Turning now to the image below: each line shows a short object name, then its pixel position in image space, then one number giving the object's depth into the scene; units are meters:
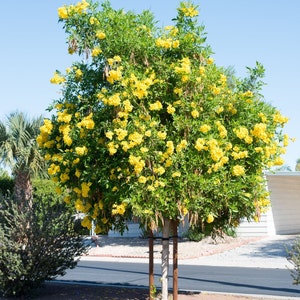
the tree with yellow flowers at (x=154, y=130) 8.05
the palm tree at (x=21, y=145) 22.97
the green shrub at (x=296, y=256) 7.80
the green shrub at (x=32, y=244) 10.30
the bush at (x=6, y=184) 29.50
